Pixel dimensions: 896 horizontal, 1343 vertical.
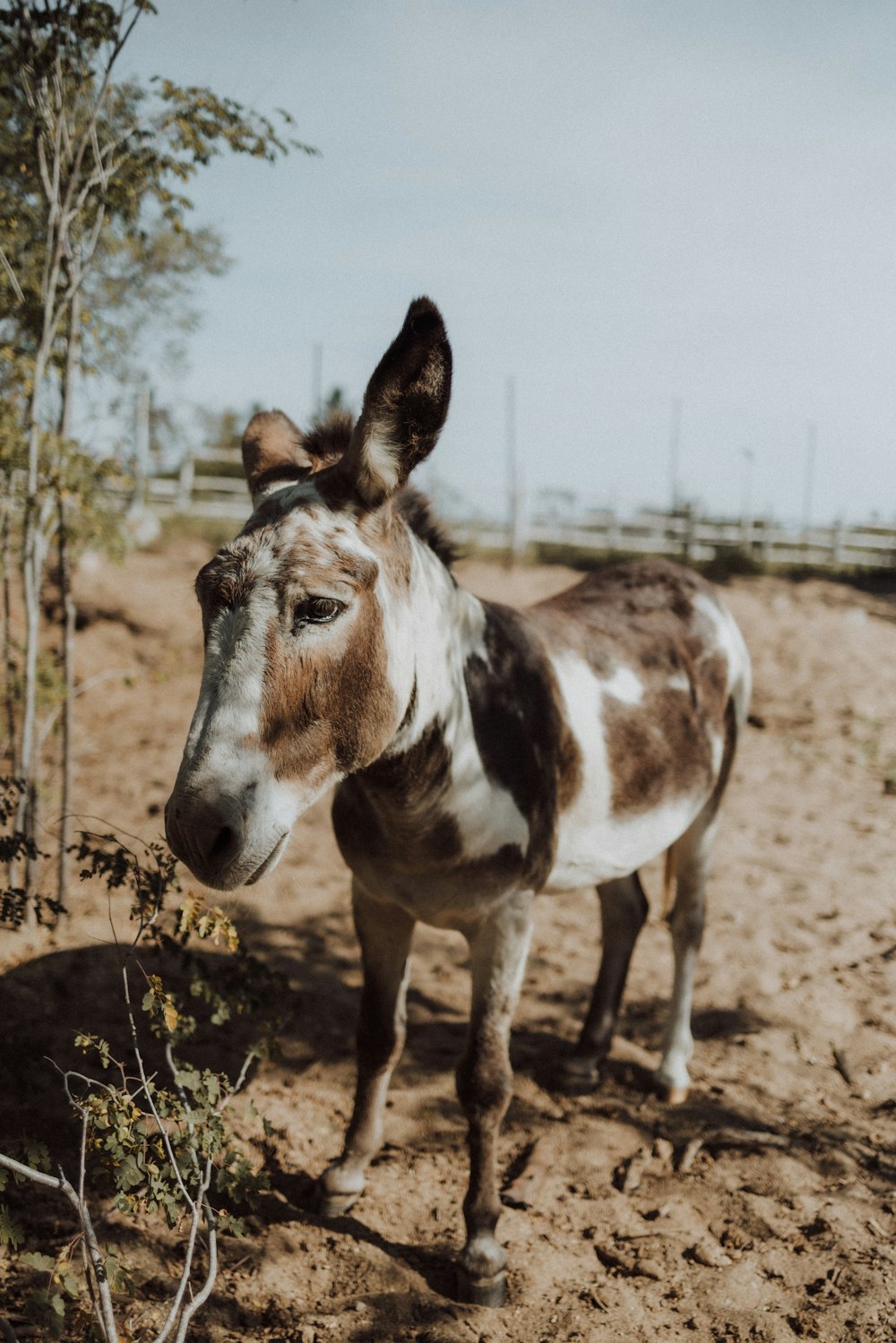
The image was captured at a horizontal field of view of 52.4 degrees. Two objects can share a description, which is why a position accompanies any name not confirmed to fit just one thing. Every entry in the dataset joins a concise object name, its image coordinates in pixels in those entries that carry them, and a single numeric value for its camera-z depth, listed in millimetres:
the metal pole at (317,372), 22777
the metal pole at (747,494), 19614
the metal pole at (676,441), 21950
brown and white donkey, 2105
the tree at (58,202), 4039
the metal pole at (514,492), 18578
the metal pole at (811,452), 22469
